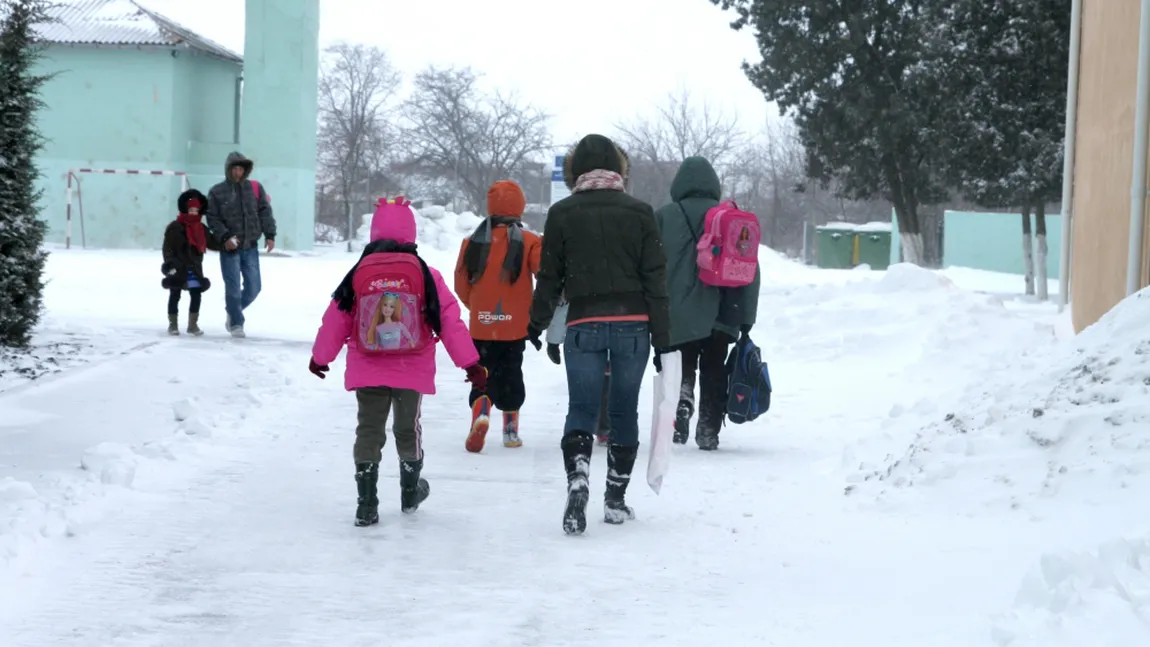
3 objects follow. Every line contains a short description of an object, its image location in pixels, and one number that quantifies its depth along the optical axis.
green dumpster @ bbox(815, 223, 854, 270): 49.28
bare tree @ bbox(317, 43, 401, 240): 61.81
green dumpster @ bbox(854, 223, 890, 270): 49.00
